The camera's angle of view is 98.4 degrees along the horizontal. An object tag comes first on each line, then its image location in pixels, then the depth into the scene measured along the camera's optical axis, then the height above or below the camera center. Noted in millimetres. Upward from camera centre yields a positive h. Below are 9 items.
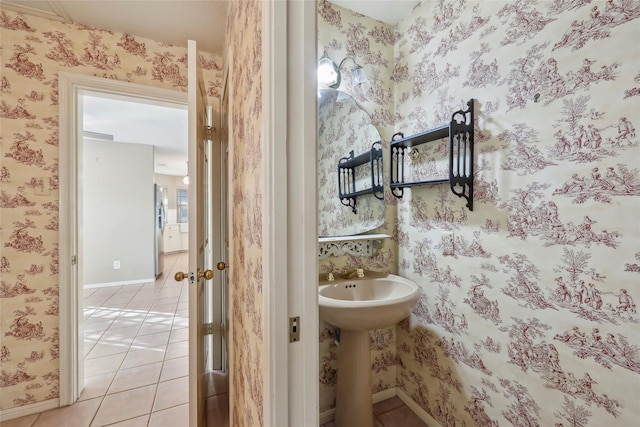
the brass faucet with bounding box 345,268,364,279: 1644 -336
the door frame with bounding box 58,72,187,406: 1724 -53
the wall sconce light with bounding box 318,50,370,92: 1634 +876
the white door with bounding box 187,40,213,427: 1249 -86
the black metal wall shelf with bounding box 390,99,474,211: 1390 +344
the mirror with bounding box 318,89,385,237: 1688 +432
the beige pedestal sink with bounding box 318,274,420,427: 1255 -477
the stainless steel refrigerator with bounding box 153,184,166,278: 4992 -206
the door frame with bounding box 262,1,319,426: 594 +19
